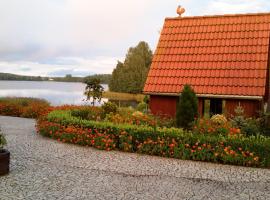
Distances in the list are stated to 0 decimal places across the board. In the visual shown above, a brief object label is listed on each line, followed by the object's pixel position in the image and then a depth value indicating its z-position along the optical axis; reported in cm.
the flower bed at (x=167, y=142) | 750
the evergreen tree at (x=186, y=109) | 943
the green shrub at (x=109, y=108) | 1173
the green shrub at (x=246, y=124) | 901
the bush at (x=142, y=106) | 1703
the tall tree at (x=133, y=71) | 3650
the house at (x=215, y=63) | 1112
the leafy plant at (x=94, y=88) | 1524
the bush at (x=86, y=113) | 1162
